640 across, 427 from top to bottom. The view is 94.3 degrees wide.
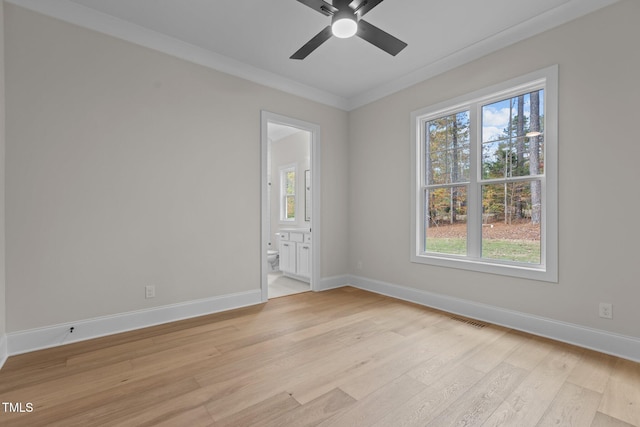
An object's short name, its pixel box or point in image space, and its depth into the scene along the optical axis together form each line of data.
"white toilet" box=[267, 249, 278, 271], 6.05
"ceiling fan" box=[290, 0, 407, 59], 2.06
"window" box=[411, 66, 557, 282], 2.78
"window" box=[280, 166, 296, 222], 6.46
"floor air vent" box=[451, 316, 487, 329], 2.99
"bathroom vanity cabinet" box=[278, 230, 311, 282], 4.80
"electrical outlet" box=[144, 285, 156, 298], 2.97
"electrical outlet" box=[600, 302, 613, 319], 2.38
